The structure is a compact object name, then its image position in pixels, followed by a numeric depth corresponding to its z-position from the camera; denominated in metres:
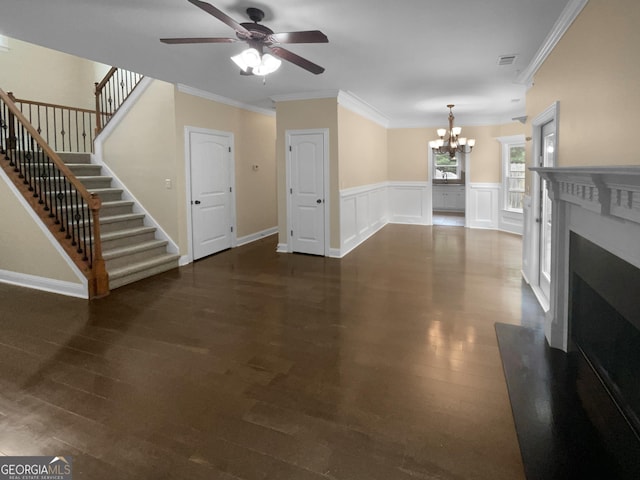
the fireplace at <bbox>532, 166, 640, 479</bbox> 1.84
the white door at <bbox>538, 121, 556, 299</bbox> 4.12
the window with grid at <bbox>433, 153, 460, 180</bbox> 12.04
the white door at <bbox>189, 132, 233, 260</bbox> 6.14
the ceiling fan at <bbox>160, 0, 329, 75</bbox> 2.77
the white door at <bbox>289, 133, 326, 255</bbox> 6.43
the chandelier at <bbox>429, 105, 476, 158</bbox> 7.94
